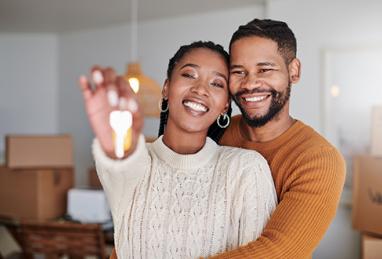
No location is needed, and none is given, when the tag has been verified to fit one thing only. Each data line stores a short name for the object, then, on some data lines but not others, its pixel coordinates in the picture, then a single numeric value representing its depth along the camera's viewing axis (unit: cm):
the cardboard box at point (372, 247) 116
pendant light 119
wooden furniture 160
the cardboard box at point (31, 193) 180
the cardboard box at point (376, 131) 116
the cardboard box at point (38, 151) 176
